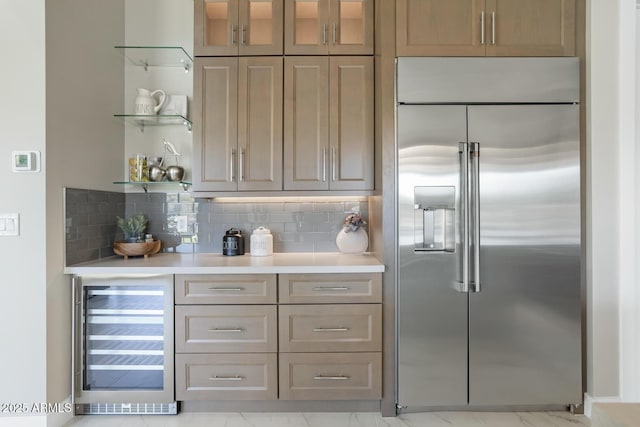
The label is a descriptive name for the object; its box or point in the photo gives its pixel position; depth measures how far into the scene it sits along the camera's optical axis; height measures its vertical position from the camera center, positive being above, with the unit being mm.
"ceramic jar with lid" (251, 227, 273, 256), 2648 -229
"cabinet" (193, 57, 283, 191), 2457 +617
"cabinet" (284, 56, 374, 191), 2445 +649
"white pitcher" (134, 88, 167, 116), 2572 +797
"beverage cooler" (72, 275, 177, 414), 2148 -775
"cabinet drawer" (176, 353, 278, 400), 2143 -996
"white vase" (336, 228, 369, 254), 2676 -223
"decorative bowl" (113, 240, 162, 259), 2467 -254
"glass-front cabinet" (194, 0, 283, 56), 2451 +1271
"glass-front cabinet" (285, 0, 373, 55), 2447 +1269
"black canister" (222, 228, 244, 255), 2672 -233
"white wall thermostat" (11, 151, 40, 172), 1949 +289
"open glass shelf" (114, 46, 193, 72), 2611 +1182
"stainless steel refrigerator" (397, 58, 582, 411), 2119 -185
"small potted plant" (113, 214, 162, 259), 2475 -211
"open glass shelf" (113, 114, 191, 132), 2520 +695
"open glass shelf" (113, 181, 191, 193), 2506 +215
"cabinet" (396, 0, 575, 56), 2186 +1147
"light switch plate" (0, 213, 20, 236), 1953 -63
